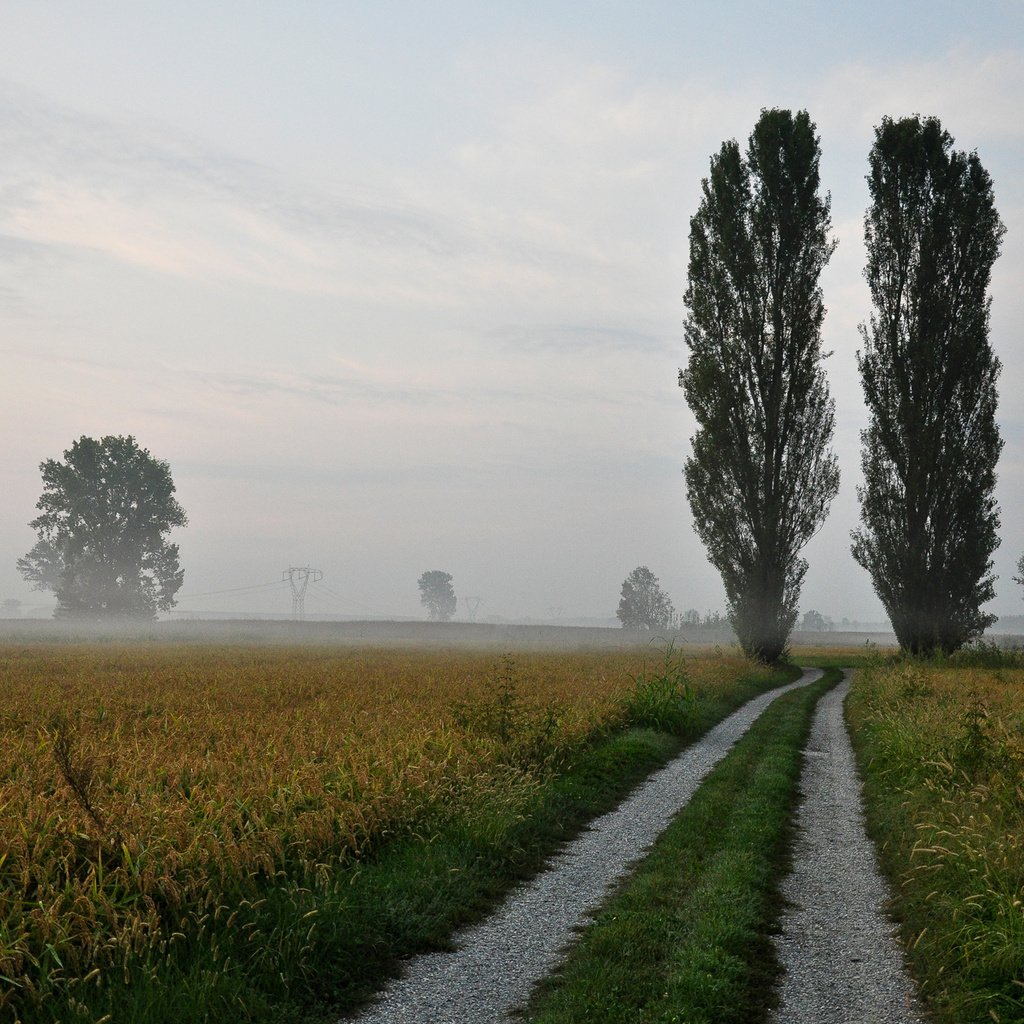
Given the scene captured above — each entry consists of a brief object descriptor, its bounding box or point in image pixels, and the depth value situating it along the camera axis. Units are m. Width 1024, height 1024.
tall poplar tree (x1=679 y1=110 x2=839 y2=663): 37.09
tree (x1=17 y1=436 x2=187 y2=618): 72.50
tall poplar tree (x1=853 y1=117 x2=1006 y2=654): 38.34
